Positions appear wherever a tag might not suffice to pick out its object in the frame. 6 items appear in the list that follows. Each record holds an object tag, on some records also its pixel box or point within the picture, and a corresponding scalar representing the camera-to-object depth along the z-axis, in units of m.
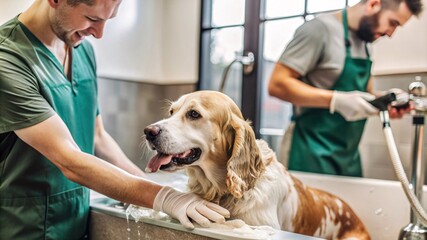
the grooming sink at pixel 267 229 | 0.94
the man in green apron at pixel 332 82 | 1.75
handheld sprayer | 1.24
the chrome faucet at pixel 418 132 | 1.48
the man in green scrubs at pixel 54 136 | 0.98
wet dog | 1.01
